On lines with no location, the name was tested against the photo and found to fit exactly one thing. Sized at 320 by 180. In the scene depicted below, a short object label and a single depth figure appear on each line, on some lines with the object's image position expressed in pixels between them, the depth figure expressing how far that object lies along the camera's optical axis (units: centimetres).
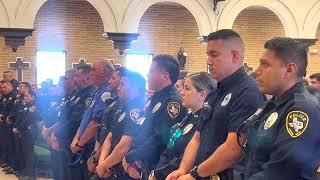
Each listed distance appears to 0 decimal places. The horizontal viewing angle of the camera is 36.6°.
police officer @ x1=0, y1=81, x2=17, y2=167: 1004
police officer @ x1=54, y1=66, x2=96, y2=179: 584
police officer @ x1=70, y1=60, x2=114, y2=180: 515
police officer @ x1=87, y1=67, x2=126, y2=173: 462
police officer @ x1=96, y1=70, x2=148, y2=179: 416
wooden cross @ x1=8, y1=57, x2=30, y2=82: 1415
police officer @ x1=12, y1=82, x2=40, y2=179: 824
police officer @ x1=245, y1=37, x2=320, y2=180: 228
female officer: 345
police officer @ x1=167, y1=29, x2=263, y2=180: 281
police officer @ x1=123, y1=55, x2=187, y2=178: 382
